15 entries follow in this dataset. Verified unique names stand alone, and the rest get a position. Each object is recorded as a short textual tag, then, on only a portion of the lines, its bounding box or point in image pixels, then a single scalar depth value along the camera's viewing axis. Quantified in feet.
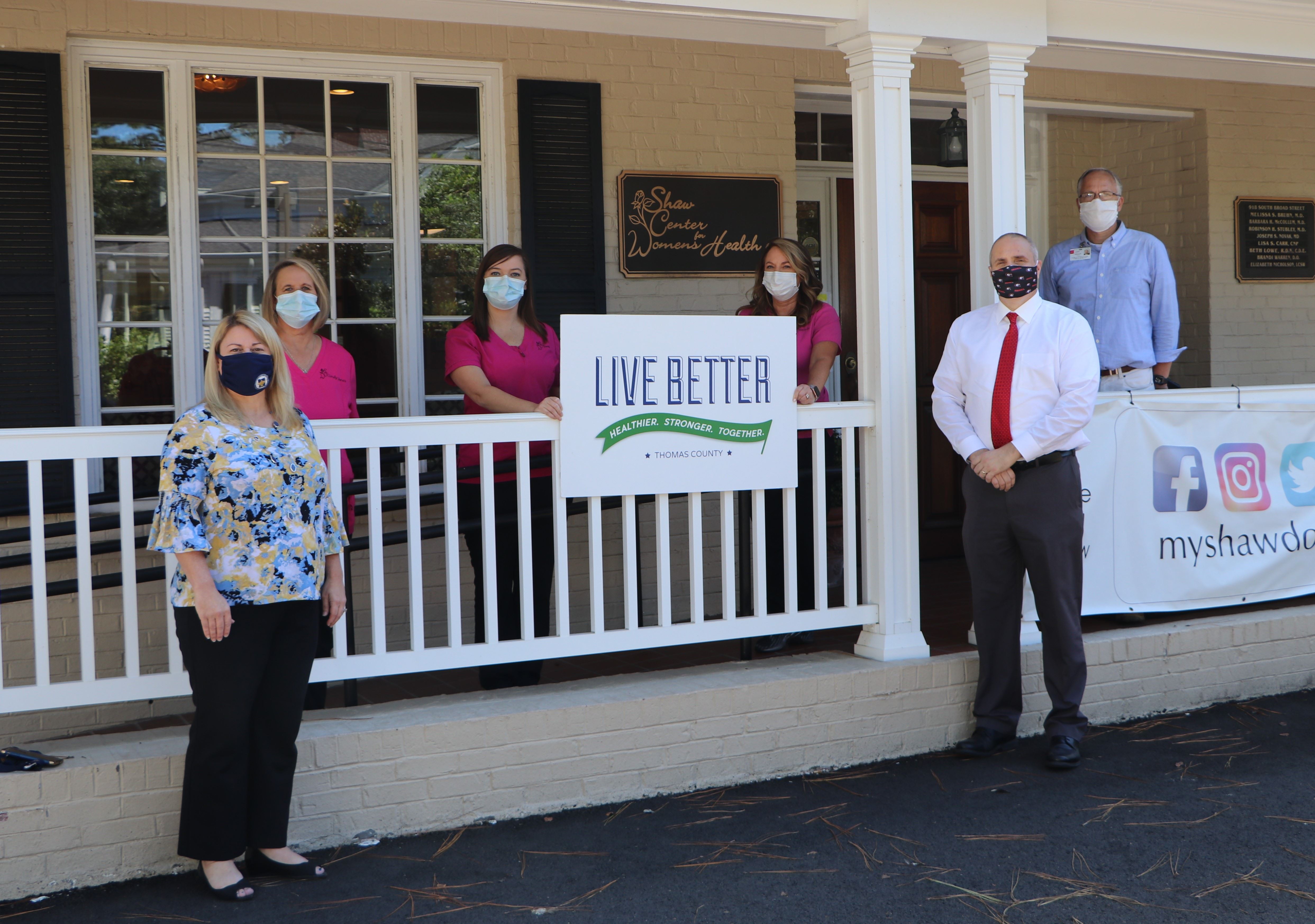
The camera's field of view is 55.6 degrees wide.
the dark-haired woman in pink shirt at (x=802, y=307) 15.42
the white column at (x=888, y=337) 14.61
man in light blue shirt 16.47
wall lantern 22.09
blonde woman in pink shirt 13.33
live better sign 13.33
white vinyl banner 15.93
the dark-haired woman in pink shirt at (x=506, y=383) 14.25
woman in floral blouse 10.29
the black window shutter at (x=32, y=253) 15.72
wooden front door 23.75
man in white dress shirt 13.57
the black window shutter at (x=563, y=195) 18.47
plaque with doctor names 23.38
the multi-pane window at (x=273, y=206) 16.85
